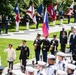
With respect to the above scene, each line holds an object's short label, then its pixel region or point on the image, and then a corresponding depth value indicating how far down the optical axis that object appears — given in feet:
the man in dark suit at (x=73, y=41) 67.72
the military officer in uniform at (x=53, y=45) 63.26
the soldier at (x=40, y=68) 32.48
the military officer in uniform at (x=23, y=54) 53.67
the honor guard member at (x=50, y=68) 35.45
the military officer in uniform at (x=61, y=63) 38.19
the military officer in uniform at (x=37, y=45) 59.32
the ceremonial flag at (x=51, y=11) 81.01
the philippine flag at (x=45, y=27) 61.11
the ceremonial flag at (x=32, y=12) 86.28
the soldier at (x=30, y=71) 28.16
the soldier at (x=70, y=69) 31.27
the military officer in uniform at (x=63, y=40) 69.92
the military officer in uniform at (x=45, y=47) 59.31
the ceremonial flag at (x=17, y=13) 99.19
